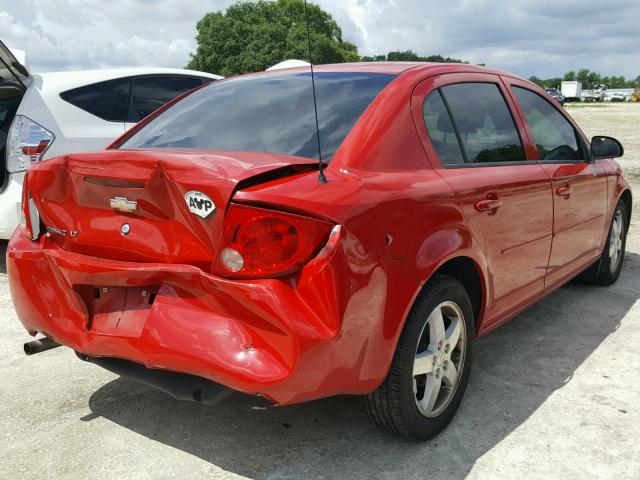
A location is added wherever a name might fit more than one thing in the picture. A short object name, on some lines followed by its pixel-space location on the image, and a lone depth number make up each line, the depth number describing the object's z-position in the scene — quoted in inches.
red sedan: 86.5
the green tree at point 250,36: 2238.8
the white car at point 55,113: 205.5
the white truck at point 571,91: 3905.0
